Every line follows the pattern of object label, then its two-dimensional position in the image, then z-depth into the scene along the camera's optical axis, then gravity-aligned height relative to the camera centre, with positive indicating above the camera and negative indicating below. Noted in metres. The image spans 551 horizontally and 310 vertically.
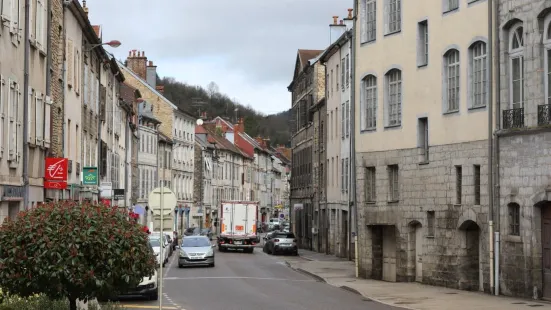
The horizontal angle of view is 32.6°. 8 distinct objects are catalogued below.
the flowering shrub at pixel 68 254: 13.98 -0.66
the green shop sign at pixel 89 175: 33.22 +1.23
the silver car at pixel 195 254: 42.88 -2.00
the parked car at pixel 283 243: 57.75 -2.03
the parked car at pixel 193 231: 73.94 -1.69
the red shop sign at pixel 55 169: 27.70 +1.21
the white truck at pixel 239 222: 58.47 -0.74
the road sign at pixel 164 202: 20.41 +0.17
